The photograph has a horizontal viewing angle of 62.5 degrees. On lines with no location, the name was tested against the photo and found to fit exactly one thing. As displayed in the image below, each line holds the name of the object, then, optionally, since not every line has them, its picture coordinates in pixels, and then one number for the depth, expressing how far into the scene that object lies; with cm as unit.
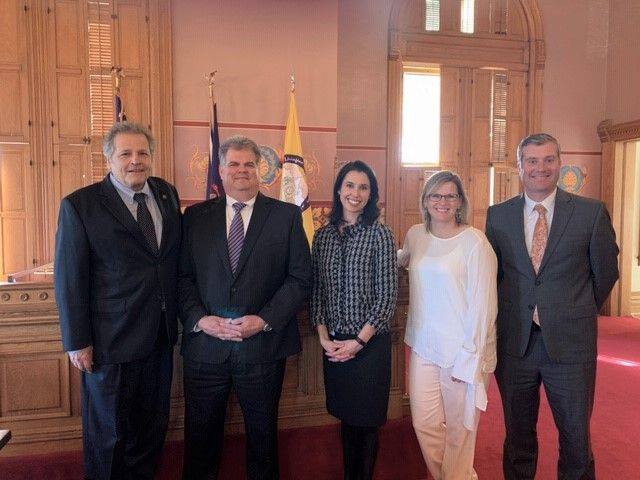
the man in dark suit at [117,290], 201
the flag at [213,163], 497
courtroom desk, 239
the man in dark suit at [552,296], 218
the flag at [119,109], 482
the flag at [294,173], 506
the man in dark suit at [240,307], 212
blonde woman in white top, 213
